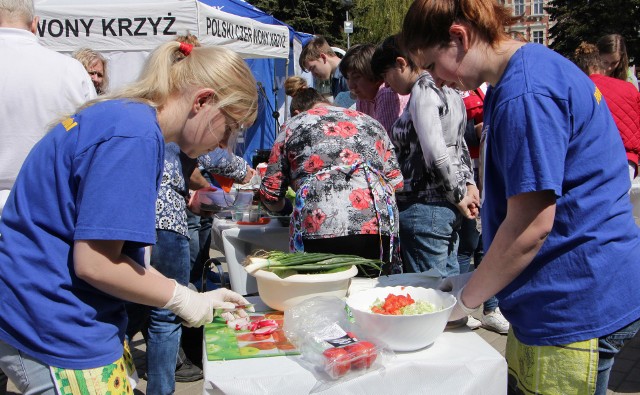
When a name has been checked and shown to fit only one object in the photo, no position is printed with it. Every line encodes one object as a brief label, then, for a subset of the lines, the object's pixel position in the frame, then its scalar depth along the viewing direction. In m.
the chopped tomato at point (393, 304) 1.56
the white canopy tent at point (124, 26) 5.50
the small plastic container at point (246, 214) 3.64
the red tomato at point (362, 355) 1.39
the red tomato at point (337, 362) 1.37
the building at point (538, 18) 55.91
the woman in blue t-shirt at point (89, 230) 1.23
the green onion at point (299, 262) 1.79
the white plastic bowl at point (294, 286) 1.76
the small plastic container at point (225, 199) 3.54
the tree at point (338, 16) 27.52
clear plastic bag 1.38
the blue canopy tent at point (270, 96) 10.03
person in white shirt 2.52
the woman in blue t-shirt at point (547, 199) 1.28
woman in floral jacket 2.54
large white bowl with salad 1.46
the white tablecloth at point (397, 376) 1.37
